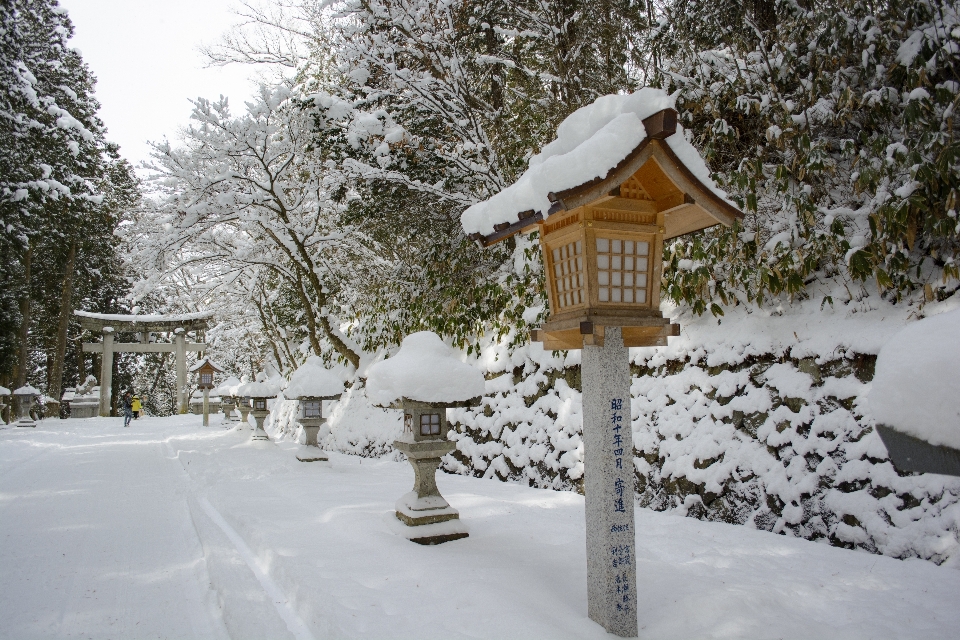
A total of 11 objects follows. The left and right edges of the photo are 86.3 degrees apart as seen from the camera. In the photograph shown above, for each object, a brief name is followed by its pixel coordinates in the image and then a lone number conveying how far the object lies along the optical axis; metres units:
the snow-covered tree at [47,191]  14.59
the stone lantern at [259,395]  12.68
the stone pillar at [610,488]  2.88
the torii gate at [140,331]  23.25
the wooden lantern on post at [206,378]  19.70
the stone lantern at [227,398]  19.17
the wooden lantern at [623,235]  2.88
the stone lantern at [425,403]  4.56
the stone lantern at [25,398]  17.58
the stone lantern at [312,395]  9.05
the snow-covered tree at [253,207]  9.01
